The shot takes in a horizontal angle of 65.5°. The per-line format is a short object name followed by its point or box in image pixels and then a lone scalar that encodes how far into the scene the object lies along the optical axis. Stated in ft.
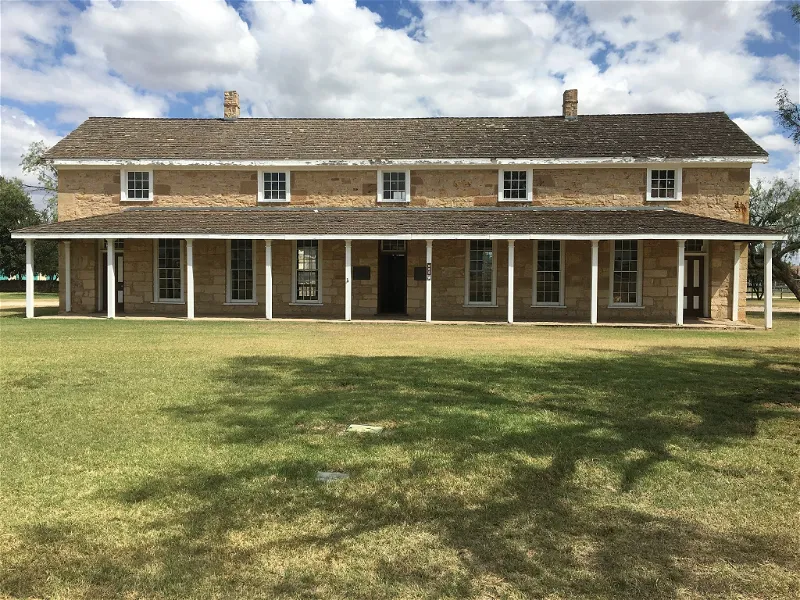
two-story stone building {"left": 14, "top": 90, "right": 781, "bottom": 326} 68.13
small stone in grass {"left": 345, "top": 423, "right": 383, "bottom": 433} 20.63
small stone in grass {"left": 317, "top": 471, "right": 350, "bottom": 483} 16.14
